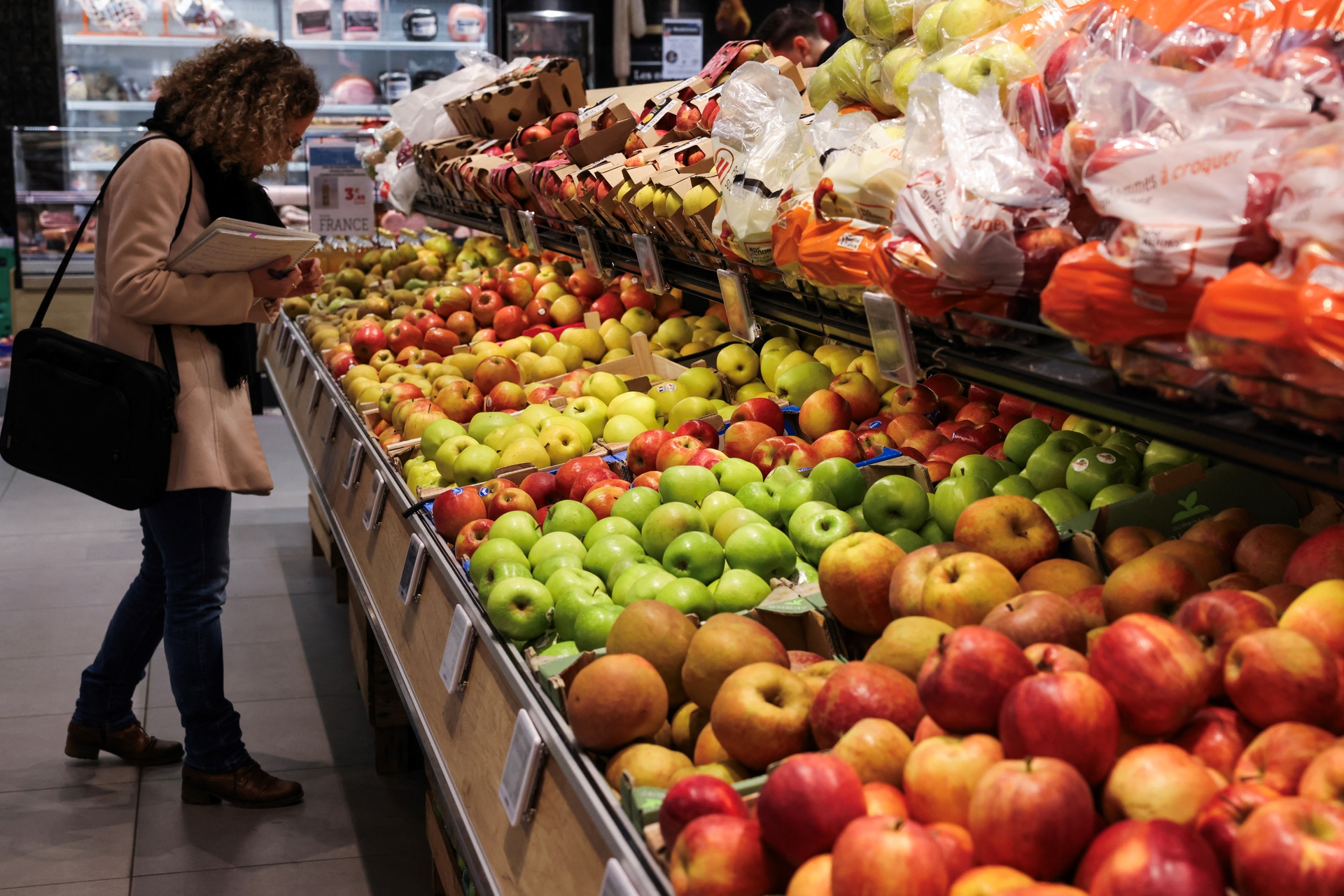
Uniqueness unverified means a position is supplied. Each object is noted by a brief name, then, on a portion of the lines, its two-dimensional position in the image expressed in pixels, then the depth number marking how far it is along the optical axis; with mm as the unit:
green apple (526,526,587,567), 2027
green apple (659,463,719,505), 2104
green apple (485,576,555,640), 1804
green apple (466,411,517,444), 2812
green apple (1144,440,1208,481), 1806
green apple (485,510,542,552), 2111
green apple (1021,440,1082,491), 1927
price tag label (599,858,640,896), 1172
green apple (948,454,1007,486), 1928
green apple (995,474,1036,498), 1824
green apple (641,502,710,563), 1942
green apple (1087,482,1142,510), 1771
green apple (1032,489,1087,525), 1787
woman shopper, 2604
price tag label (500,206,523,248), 4008
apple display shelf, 1368
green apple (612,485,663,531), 2109
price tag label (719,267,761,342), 2252
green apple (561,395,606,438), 2850
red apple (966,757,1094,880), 977
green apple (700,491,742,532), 2027
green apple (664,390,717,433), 2748
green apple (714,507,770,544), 1934
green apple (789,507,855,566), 1862
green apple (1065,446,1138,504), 1827
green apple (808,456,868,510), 1955
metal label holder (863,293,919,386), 1529
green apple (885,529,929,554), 1728
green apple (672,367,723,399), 2918
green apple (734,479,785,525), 2029
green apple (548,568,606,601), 1833
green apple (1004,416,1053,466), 2037
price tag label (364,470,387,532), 2834
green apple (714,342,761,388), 2988
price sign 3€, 5641
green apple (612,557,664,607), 1793
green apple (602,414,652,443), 2746
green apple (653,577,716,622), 1678
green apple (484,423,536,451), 2697
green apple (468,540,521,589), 1981
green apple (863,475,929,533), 1795
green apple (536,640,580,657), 1739
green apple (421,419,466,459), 2766
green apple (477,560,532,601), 1901
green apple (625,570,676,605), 1752
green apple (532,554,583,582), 1918
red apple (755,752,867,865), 1072
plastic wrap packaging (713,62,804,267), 2023
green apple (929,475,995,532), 1752
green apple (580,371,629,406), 2998
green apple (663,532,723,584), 1845
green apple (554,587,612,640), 1760
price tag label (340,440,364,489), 3201
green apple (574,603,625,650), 1689
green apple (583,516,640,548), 2047
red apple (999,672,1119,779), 1040
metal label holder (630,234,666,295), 2670
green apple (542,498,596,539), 2129
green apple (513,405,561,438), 2850
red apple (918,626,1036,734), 1129
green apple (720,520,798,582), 1827
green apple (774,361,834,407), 2697
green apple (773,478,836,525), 1965
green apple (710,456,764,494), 2141
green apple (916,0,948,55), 1989
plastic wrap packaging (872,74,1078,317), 1308
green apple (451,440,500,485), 2604
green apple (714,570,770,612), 1714
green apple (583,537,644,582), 1942
